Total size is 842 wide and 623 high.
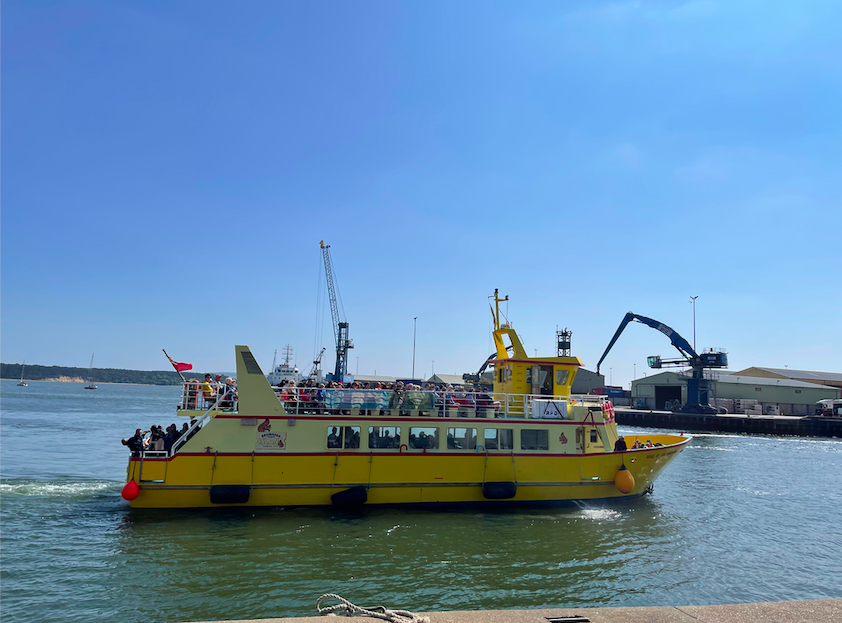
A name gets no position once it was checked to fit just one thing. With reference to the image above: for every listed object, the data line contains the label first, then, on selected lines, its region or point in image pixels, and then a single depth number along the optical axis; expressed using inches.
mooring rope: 258.8
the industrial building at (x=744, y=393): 2706.7
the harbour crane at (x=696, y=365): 2506.2
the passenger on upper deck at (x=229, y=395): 684.7
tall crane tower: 4141.2
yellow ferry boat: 645.9
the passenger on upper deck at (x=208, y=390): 681.8
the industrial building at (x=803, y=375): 3292.3
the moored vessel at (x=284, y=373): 3634.4
